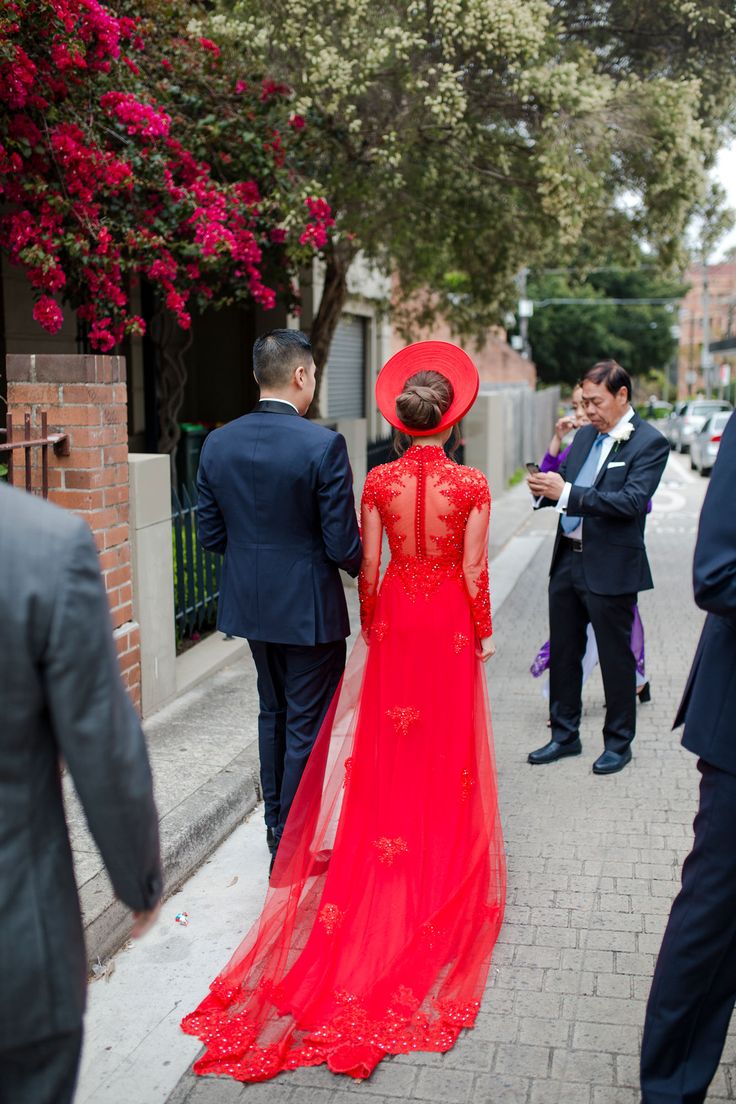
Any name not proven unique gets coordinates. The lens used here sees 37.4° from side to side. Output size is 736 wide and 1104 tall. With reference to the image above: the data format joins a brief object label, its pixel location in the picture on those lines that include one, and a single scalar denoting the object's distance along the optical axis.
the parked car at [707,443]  23.75
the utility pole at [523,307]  30.31
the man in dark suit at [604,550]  5.11
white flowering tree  8.49
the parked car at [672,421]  34.78
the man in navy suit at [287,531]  3.98
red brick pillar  5.24
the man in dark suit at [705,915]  2.60
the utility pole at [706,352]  51.78
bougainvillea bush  6.45
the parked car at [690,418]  31.67
